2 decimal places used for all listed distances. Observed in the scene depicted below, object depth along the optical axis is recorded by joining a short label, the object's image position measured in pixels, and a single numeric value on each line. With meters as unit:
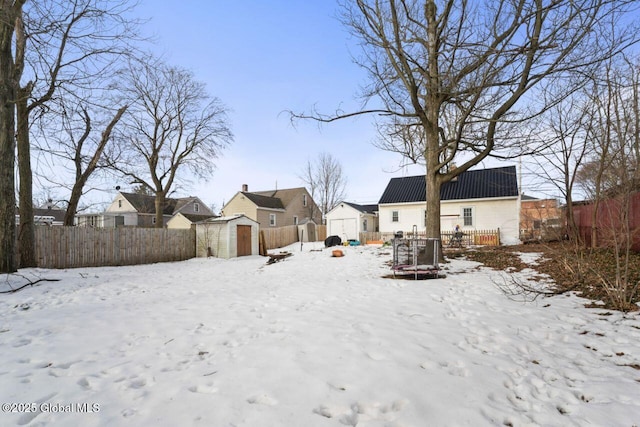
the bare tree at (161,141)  21.78
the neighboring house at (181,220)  32.03
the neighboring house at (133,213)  34.84
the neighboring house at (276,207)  33.28
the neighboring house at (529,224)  17.49
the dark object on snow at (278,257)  14.37
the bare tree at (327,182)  41.88
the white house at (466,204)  21.22
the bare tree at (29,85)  7.29
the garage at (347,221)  27.25
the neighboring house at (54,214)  34.00
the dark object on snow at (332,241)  22.41
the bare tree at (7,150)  7.43
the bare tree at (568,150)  8.89
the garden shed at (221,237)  16.64
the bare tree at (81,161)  13.37
